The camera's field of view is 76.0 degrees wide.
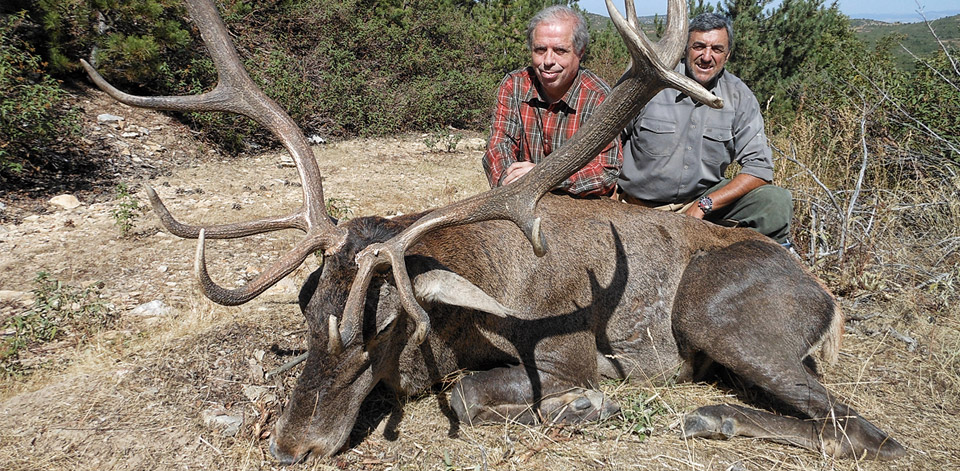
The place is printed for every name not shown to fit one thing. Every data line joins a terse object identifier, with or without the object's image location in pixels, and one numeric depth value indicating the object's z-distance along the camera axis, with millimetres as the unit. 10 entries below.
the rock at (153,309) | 5145
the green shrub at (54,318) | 4578
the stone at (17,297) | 5242
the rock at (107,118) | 9584
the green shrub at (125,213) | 6621
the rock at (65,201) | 7438
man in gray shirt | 5586
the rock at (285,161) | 10008
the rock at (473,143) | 12915
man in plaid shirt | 5285
